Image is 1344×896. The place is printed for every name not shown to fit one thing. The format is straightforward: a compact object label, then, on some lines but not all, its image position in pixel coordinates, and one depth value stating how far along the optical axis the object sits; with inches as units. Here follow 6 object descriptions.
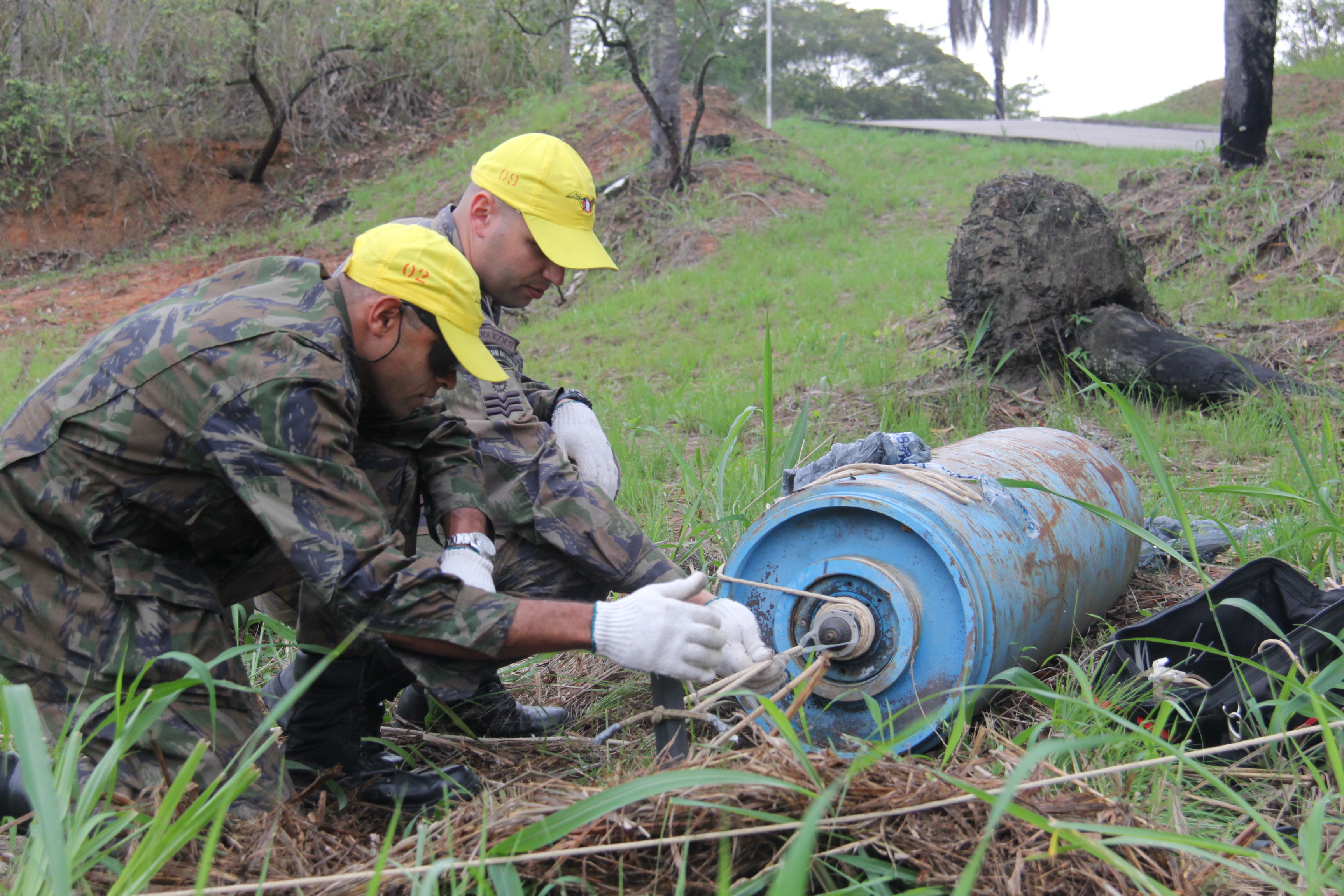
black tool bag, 80.3
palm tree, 1233.4
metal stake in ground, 73.5
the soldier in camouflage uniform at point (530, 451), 95.4
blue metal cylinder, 78.8
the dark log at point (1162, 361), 165.2
